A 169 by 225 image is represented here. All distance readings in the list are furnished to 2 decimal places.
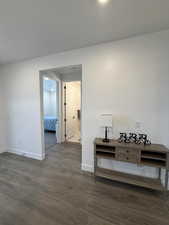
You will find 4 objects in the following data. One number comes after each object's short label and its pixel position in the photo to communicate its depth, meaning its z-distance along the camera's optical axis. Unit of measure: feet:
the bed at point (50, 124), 20.62
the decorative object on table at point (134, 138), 7.33
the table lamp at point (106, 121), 7.58
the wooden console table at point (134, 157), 6.51
